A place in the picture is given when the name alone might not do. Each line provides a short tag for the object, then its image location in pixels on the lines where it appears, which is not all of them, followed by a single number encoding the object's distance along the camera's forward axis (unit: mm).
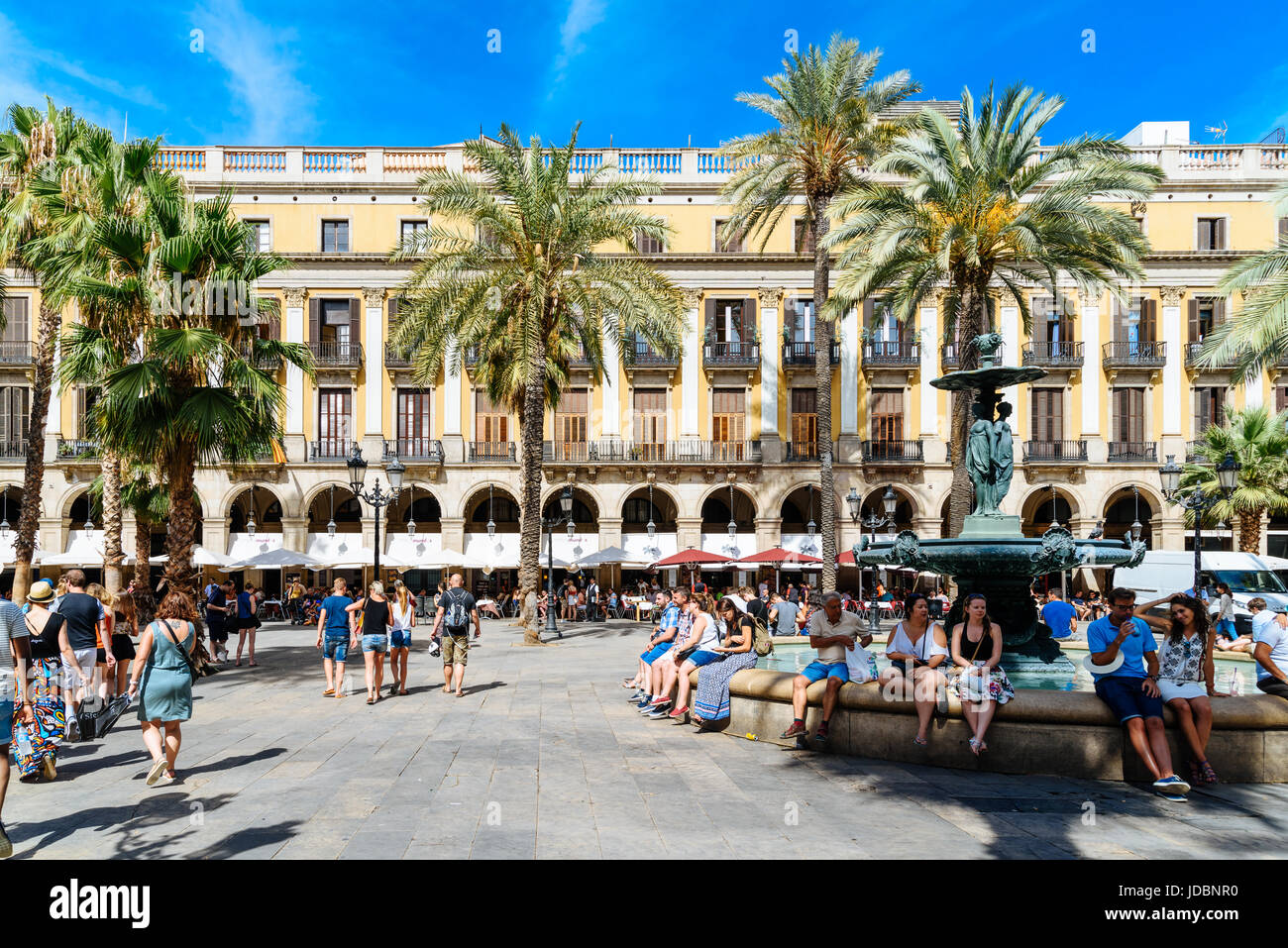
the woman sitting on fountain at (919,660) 7223
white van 23766
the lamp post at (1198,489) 17422
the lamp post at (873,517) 22955
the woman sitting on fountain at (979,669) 7000
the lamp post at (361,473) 18547
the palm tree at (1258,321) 12664
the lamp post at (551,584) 22216
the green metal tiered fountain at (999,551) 8859
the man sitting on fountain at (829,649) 7840
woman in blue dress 6879
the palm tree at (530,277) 20359
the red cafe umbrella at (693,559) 26589
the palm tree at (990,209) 18922
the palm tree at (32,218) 16062
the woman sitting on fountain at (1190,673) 6648
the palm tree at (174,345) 13062
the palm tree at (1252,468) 25656
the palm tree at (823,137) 24125
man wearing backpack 11758
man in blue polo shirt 6574
